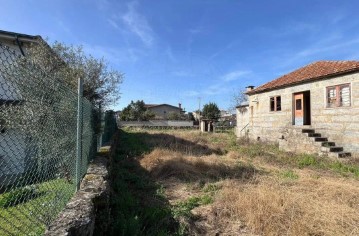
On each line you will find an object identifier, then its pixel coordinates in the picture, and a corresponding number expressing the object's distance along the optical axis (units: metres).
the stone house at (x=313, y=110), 12.30
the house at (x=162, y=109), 73.88
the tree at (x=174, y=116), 62.28
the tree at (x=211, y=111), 56.56
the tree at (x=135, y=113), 57.09
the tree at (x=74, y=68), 9.83
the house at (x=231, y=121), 52.53
